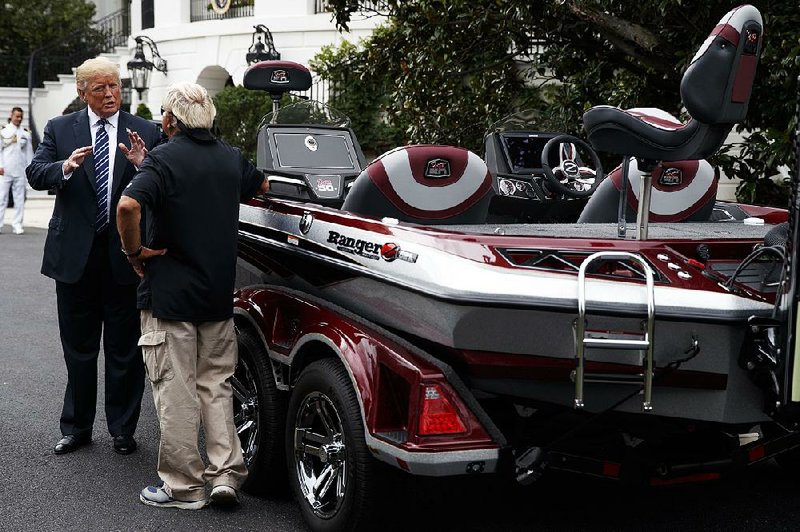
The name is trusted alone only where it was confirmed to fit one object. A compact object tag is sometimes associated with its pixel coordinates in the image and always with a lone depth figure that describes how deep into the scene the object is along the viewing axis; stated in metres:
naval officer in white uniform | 15.84
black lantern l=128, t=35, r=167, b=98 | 24.81
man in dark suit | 5.12
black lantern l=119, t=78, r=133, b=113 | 26.91
